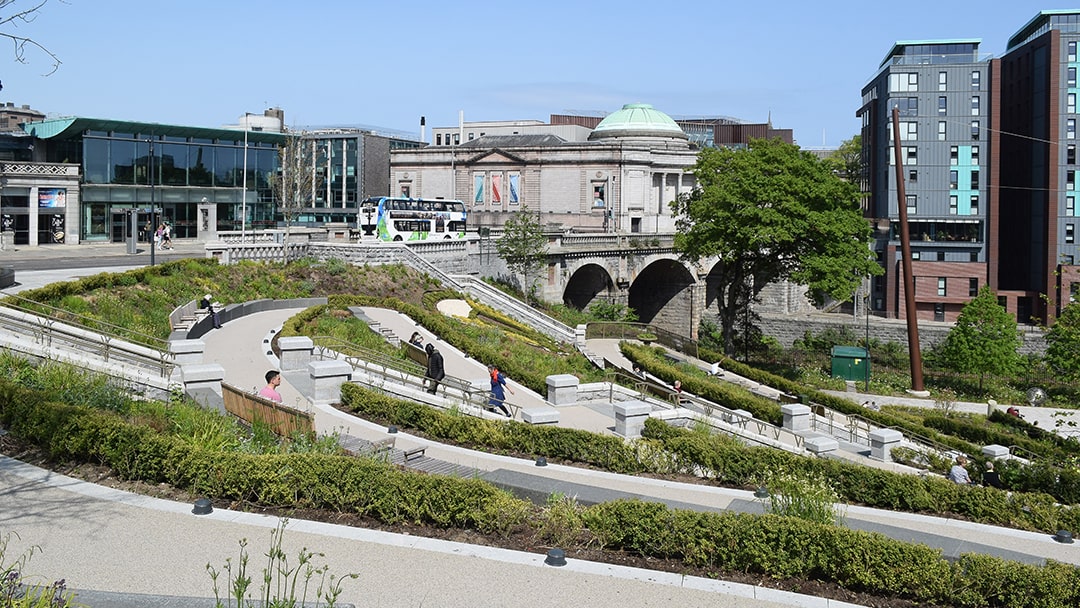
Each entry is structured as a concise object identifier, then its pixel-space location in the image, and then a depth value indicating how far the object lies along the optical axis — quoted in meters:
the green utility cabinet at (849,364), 57.16
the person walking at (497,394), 24.81
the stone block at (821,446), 25.09
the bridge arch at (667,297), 84.69
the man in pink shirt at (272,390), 19.75
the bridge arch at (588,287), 74.94
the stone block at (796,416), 29.81
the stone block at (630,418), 23.48
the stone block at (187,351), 22.95
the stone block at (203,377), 20.50
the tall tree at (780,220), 49.91
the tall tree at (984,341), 57.09
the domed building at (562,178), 87.69
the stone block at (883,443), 26.12
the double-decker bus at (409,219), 62.94
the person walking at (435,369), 25.77
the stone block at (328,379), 23.69
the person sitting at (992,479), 22.08
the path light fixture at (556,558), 12.61
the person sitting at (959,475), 22.17
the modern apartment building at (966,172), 76.38
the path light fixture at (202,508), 13.78
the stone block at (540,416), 23.17
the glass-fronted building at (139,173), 61.16
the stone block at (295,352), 26.97
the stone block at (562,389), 28.12
